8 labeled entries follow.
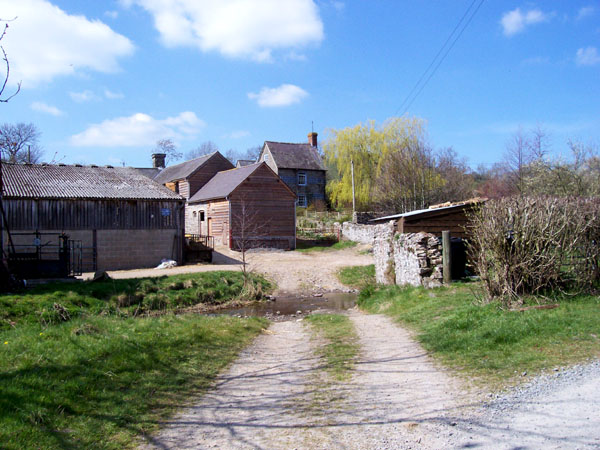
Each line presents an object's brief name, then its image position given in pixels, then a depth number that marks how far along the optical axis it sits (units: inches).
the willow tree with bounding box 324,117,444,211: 1425.9
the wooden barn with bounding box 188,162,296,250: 1344.7
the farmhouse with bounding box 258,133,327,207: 1943.9
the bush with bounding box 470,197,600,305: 367.6
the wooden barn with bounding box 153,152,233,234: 1713.8
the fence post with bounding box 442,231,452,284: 550.0
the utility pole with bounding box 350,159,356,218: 1705.1
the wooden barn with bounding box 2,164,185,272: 968.3
